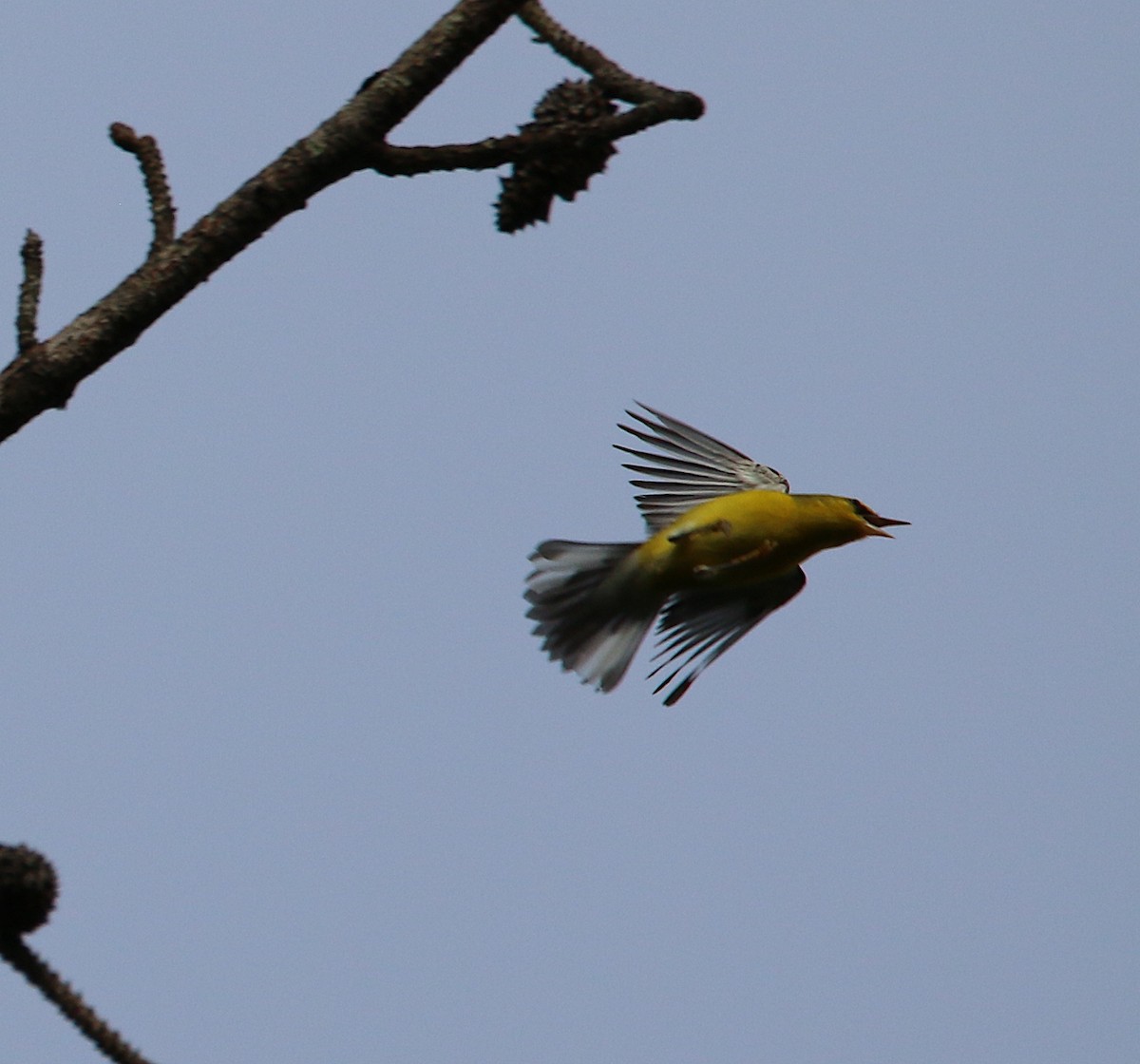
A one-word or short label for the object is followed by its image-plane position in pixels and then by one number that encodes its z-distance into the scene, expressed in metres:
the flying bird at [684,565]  10.55
